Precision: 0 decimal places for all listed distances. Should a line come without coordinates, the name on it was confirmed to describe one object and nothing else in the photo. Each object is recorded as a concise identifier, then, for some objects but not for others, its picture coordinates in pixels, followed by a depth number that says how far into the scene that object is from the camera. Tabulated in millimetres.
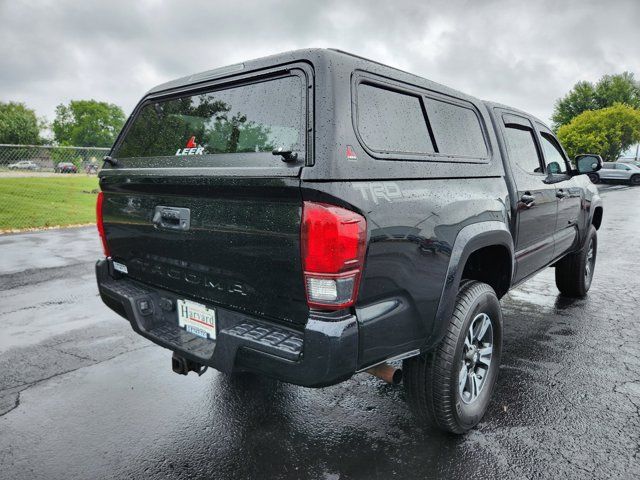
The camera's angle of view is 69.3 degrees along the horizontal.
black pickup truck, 1920
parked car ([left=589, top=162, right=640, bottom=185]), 28906
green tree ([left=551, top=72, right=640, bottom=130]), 60250
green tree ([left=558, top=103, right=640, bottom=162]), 44344
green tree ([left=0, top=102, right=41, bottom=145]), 74375
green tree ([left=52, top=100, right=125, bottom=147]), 103500
